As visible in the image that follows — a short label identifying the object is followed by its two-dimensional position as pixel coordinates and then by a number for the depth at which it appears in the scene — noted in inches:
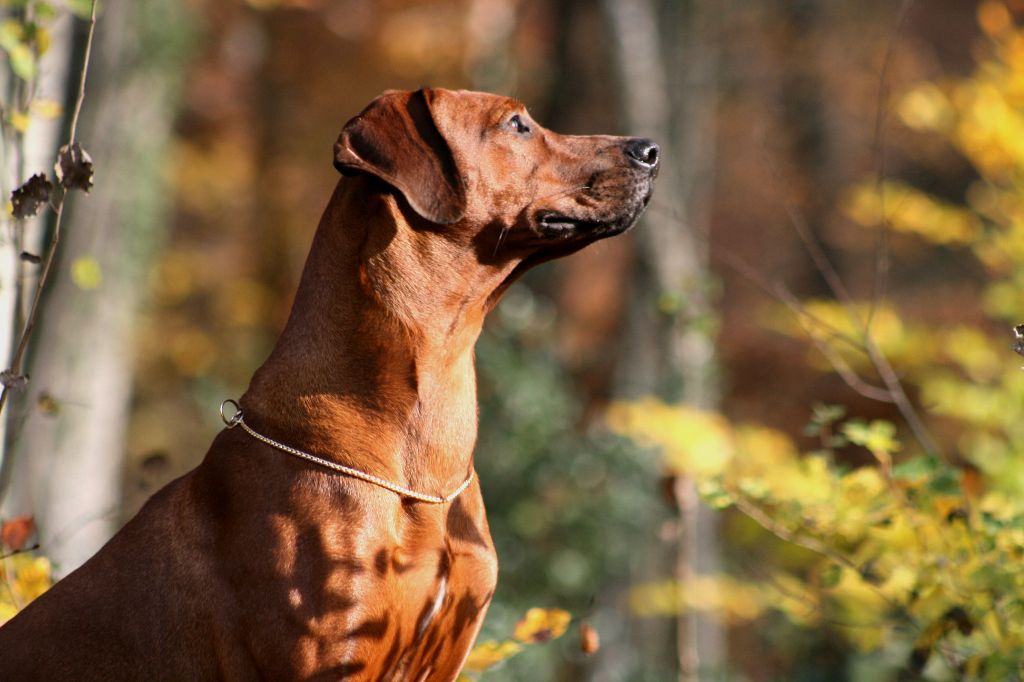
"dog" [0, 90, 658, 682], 214.4
